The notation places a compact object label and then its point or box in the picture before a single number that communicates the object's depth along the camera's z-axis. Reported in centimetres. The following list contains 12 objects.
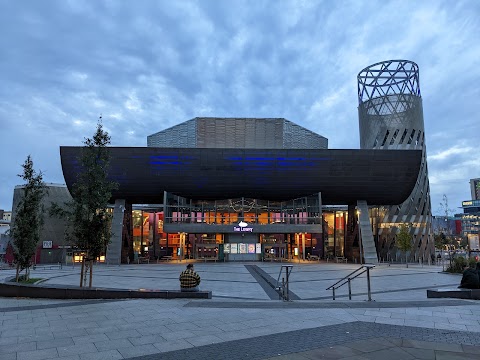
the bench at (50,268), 4168
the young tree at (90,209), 1819
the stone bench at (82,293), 1550
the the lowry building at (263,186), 5334
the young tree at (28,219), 2048
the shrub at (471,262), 2809
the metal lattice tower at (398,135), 7044
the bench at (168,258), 6372
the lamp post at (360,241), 5525
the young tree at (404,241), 5369
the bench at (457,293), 1563
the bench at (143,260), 5777
